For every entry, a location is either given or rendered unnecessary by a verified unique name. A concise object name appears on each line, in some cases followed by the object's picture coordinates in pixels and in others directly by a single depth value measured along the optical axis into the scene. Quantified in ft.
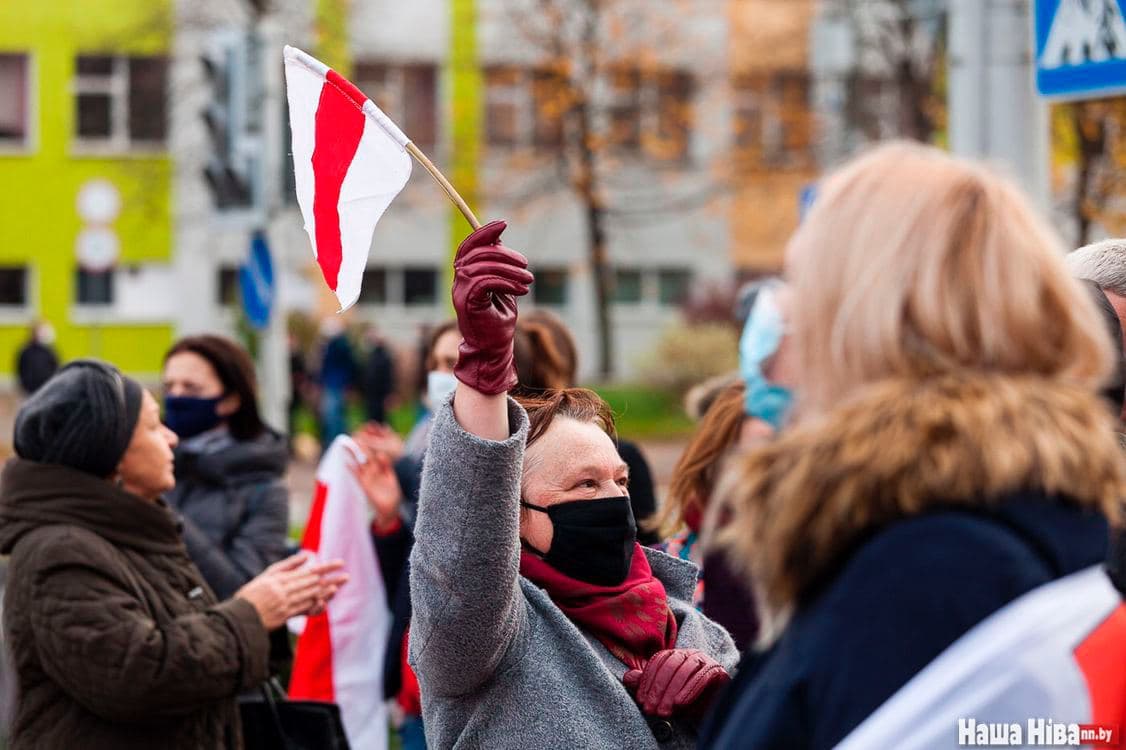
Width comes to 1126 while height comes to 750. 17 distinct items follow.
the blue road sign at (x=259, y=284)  38.19
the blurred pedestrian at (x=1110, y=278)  9.15
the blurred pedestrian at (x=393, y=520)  15.46
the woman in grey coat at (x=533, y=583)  7.78
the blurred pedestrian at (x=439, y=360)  16.14
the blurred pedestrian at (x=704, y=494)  12.92
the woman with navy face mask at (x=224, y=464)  16.16
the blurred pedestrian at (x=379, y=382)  70.38
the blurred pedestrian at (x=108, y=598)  11.55
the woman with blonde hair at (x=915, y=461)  5.49
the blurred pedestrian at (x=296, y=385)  72.33
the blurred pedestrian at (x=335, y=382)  68.28
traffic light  37.06
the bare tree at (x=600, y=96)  88.33
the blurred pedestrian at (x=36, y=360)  73.00
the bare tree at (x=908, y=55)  59.57
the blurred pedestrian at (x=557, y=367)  15.60
